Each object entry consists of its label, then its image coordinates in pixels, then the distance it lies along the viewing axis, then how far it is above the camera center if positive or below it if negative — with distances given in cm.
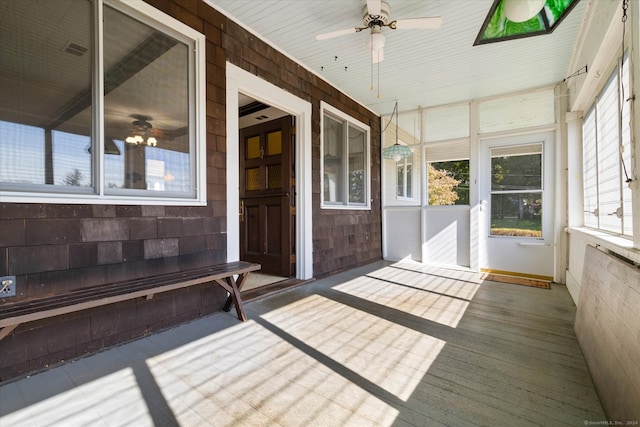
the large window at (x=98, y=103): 181 +80
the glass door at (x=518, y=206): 449 +2
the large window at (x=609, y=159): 220 +45
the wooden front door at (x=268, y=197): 422 +20
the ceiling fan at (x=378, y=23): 257 +175
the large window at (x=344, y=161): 465 +84
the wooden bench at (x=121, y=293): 157 -54
